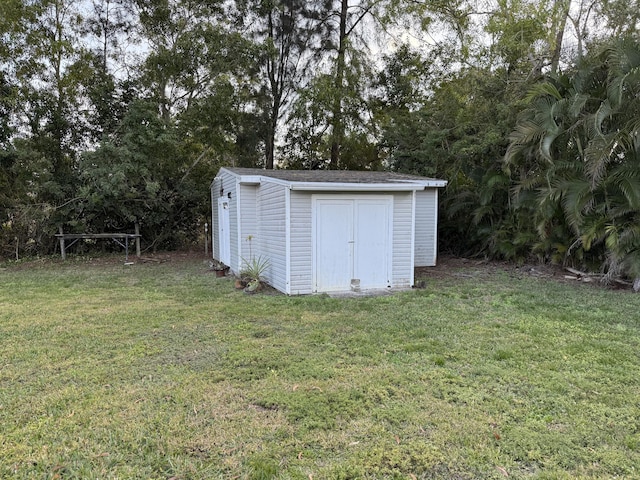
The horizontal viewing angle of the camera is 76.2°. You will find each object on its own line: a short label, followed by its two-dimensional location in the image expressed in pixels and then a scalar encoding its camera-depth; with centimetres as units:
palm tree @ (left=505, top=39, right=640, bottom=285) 634
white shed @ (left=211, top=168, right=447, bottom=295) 659
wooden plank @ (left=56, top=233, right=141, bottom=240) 1076
